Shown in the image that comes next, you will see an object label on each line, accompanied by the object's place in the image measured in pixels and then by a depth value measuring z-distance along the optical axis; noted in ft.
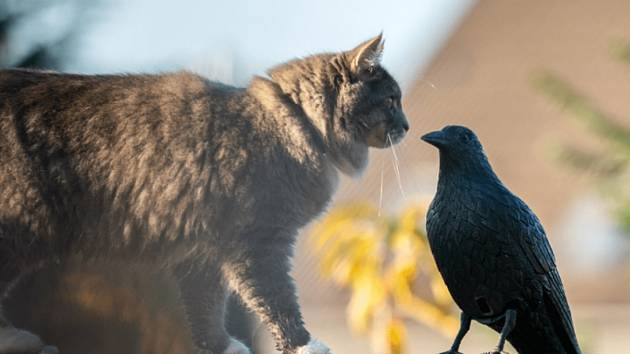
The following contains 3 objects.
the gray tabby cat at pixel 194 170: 33.28
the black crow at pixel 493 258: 32.68
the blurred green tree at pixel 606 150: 54.58
